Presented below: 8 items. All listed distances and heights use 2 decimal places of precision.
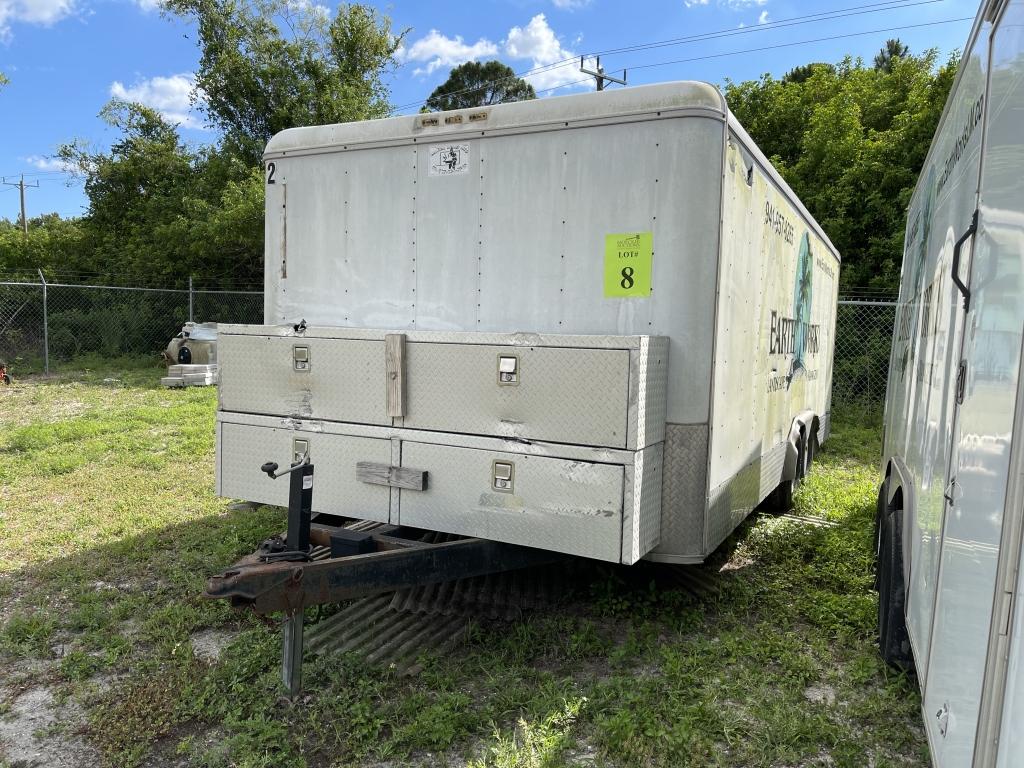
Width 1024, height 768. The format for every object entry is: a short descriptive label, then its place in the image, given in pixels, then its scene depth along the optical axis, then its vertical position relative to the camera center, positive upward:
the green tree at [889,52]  31.27 +12.38
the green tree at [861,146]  14.31 +3.92
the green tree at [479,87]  38.75 +12.72
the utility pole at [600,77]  18.90 +6.62
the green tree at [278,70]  22.50 +7.56
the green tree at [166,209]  19.22 +2.87
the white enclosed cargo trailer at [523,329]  3.38 -0.05
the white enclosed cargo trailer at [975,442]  1.63 -0.30
